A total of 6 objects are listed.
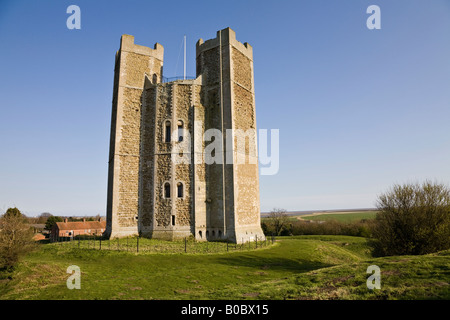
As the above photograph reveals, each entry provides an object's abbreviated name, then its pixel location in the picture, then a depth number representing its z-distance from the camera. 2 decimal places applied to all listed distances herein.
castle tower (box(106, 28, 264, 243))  22.62
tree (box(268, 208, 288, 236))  45.38
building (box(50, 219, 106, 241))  48.50
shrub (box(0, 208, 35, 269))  10.48
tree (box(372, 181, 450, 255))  15.73
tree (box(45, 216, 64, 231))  54.04
